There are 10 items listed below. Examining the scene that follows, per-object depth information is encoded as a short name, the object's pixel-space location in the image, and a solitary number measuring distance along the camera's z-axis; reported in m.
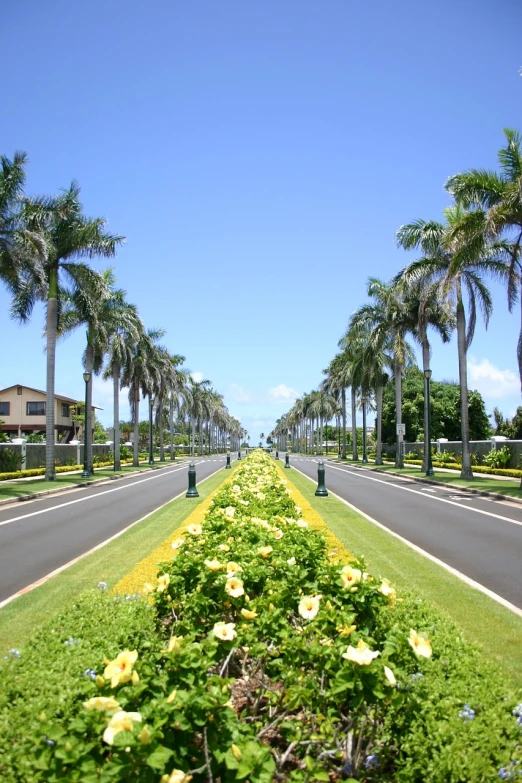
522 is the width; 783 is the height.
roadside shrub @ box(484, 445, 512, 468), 35.38
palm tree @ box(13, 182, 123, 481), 30.27
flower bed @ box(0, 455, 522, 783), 2.53
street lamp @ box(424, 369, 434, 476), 32.29
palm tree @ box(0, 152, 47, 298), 25.06
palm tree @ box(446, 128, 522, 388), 21.38
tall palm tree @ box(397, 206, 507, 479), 23.45
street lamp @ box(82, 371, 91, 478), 32.97
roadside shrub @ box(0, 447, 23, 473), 34.91
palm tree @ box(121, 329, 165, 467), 48.91
